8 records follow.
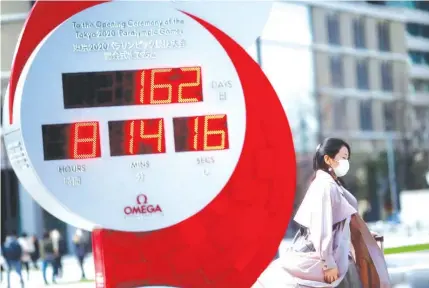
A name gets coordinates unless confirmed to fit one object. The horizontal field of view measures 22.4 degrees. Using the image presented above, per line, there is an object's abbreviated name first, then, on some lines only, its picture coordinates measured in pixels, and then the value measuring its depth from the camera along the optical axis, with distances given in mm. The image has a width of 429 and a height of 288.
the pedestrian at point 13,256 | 26250
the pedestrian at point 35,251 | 32347
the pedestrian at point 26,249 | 29516
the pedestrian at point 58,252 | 28672
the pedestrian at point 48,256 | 28500
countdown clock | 11027
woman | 9352
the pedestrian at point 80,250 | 29859
